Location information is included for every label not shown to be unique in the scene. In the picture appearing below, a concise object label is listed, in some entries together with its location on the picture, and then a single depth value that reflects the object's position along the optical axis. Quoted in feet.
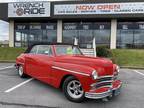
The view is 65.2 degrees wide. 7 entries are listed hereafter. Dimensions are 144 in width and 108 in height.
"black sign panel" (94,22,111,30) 37.60
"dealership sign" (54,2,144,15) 34.25
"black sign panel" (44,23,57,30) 39.26
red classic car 9.55
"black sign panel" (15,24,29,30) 40.64
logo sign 36.41
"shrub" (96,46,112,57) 29.26
